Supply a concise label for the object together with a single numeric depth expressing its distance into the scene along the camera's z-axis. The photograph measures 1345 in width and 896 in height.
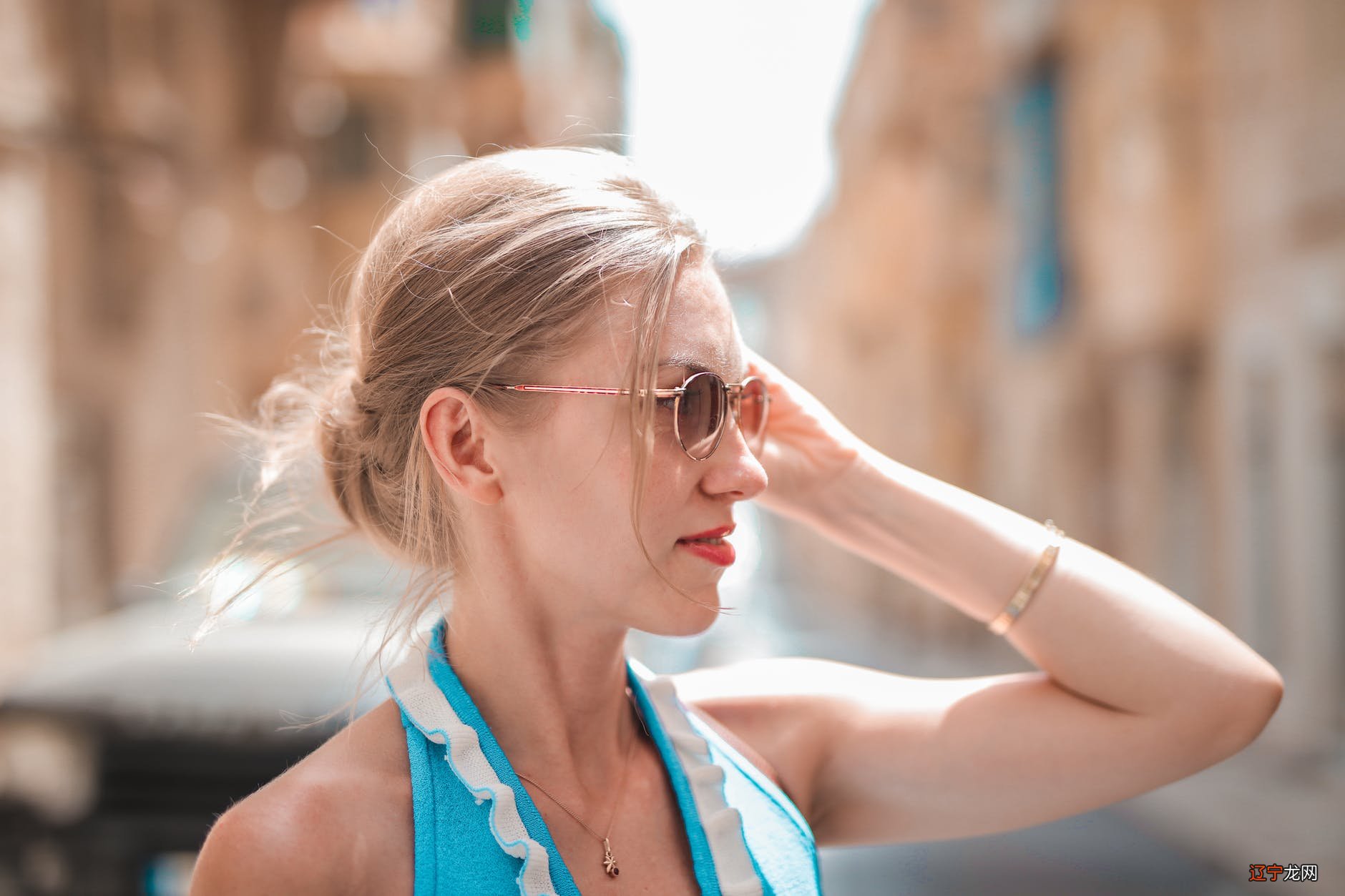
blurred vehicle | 1.70
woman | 0.90
